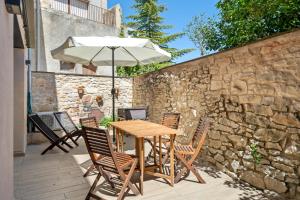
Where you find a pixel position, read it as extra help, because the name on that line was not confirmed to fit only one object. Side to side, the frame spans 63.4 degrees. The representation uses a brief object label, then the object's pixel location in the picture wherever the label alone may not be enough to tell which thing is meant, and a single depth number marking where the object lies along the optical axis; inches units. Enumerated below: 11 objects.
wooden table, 138.6
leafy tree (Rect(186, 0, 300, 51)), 249.4
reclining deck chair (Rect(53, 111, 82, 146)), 301.7
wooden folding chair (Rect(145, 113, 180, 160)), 199.0
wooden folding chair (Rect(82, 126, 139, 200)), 119.1
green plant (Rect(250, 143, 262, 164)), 146.8
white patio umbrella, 182.9
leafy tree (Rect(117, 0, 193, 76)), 748.0
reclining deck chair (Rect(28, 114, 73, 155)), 221.3
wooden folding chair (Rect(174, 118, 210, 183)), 150.9
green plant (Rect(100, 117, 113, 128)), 366.6
